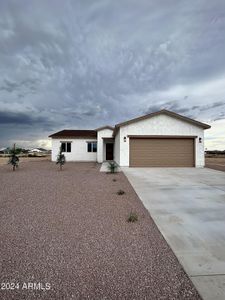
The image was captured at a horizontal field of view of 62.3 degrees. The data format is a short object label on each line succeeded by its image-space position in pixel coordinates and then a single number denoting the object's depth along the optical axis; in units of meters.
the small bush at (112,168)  12.09
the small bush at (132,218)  4.13
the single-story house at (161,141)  15.42
